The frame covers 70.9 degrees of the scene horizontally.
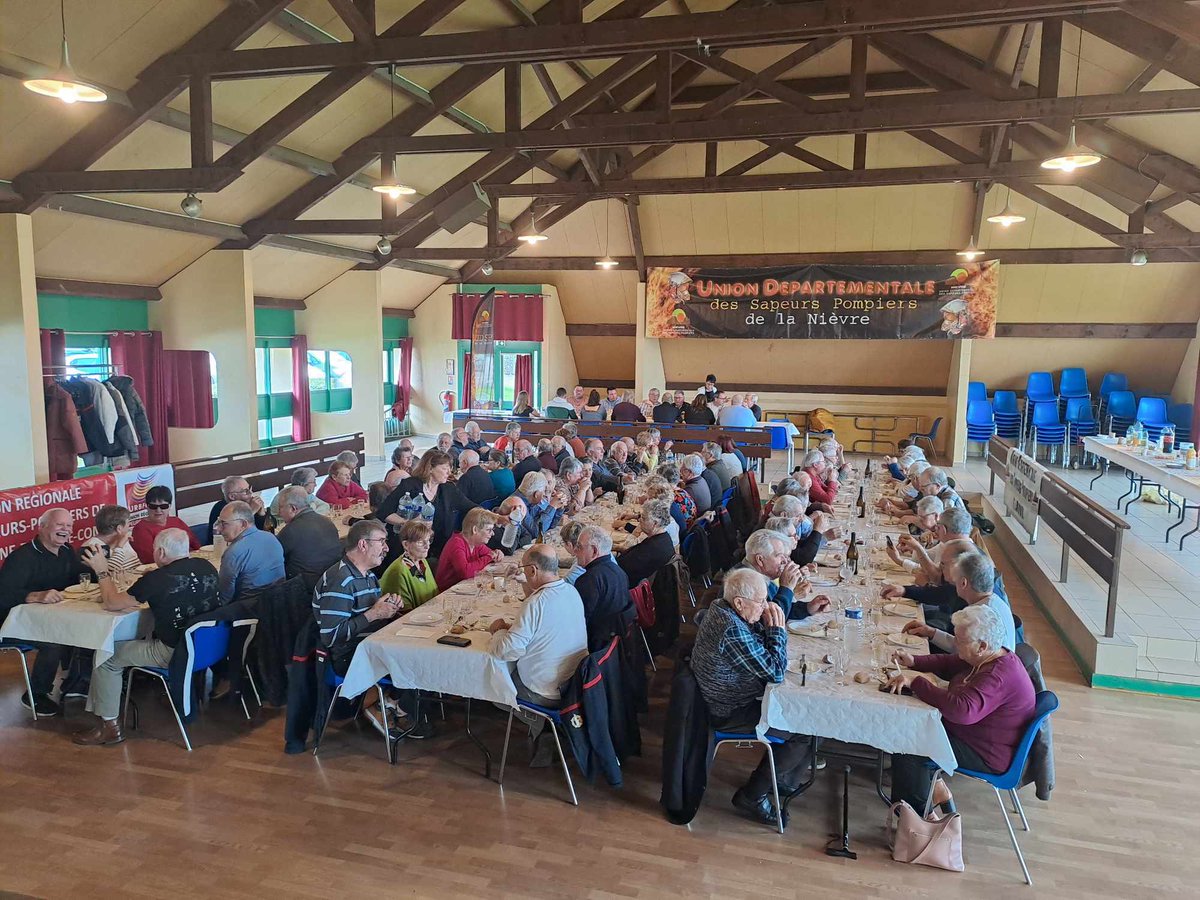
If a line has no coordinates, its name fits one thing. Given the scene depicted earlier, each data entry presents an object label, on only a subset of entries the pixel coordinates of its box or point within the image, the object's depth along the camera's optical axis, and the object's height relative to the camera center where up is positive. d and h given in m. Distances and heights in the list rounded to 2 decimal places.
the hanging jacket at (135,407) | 10.25 -0.44
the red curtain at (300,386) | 14.70 -0.23
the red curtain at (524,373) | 17.03 +0.04
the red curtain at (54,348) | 9.89 +0.26
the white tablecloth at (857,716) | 3.54 -1.43
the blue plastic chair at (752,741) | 3.81 -1.66
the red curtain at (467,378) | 16.92 -0.07
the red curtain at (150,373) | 11.28 -0.02
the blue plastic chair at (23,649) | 4.79 -1.60
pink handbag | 3.63 -1.99
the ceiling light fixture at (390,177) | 7.75 +1.95
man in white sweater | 4.00 -1.25
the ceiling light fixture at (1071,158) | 6.61 +1.75
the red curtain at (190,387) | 11.52 -0.21
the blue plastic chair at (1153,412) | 13.16 -0.48
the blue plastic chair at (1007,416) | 14.66 -0.62
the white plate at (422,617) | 4.47 -1.30
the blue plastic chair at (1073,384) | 14.35 -0.06
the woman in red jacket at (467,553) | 5.24 -1.11
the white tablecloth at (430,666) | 4.08 -1.43
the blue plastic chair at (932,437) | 14.41 -0.99
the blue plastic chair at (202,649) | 4.42 -1.50
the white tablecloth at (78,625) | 4.52 -1.38
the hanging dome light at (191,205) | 7.88 +1.56
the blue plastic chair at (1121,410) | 13.76 -0.47
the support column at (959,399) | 13.95 -0.32
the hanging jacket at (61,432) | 9.18 -0.67
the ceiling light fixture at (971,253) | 12.52 +1.91
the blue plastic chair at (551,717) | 4.07 -1.65
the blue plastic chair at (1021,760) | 3.46 -1.58
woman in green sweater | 4.87 -1.14
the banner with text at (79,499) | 6.70 -1.10
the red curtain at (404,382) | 17.36 -0.17
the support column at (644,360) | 15.32 +0.31
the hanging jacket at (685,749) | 3.84 -1.71
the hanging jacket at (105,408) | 9.69 -0.43
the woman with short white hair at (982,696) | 3.46 -1.31
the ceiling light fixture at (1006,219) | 9.67 +1.86
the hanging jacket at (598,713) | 3.99 -1.62
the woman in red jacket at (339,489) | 7.42 -1.03
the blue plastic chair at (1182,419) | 13.16 -0.59
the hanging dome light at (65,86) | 4.62 +1.57
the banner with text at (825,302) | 13.59 +1.28
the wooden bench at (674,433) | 12.90 -0.89
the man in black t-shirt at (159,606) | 4.46 -1.26
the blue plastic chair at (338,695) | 4.36 -1.70
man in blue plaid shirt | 3.74 -1.25
